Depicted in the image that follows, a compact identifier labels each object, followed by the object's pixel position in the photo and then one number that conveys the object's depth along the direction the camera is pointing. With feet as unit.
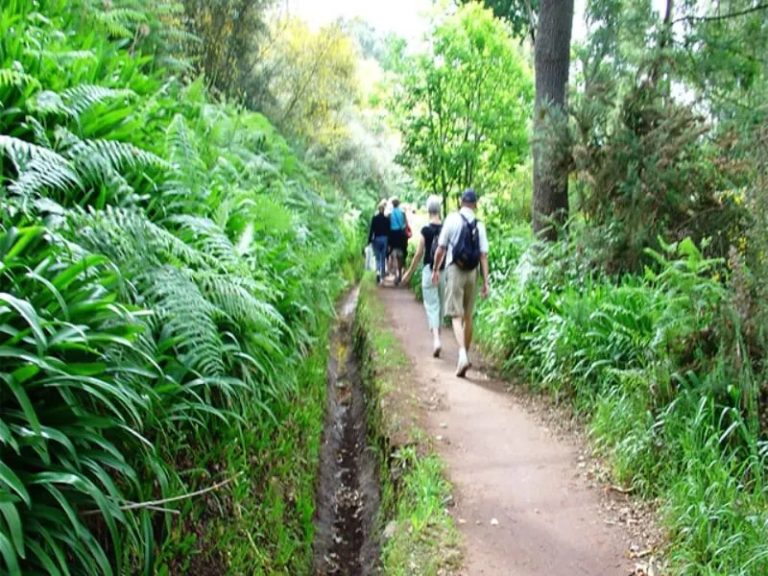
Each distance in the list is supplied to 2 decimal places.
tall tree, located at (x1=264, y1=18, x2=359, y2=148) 42.47
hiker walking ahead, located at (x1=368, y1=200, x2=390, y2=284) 42.11
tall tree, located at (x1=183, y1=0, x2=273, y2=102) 31.78
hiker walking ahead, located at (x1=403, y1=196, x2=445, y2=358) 24.22
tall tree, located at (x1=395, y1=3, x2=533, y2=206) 42.22
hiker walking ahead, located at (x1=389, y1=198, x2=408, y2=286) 41.45
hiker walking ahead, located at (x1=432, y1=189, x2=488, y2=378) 20.58
